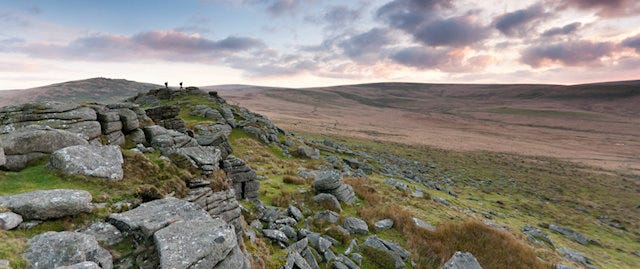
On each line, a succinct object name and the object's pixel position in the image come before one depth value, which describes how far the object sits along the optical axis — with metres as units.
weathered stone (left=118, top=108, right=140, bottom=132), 18.45
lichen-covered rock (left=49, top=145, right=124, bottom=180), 11.59
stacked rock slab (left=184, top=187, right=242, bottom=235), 12.96
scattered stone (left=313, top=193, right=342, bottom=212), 20.50
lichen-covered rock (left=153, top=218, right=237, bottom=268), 8.27
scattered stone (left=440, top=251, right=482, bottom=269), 14.28
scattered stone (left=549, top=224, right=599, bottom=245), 26.91
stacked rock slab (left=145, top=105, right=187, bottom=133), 25.68
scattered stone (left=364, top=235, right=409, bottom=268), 15.62
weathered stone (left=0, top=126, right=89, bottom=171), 12.05
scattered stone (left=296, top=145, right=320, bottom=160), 41.03
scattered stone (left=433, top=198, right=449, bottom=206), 29.17
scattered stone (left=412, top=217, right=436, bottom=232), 19.80
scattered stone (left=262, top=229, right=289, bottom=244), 15.09
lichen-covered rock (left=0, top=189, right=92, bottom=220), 8.99
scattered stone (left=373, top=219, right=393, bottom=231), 19.01
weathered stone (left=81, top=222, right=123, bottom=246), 9.02
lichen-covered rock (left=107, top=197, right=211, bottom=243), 9.29
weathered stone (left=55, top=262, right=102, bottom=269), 7.12
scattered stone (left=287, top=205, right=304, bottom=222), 18.28
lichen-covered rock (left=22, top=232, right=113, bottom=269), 7.57
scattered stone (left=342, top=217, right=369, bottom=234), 17.94
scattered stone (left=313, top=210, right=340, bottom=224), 18.15
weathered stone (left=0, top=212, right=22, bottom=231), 8.31
